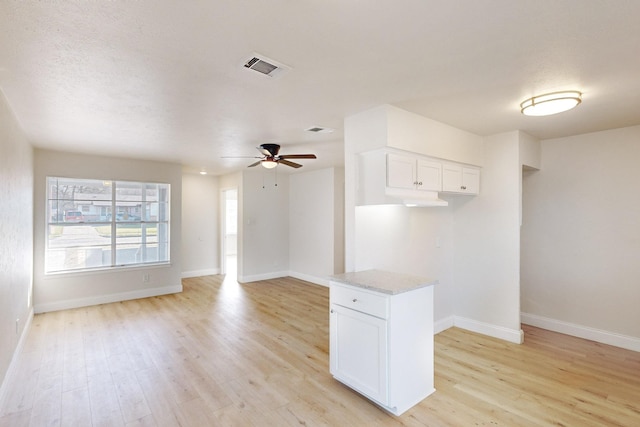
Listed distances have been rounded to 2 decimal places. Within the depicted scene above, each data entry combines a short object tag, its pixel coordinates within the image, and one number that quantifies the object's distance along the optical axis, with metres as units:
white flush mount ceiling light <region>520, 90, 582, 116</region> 2.57
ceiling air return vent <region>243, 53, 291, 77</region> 2.03
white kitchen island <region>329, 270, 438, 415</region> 2.36
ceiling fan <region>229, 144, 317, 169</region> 4.32
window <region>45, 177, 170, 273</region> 5.05
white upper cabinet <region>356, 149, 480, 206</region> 2.91
